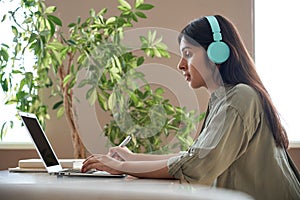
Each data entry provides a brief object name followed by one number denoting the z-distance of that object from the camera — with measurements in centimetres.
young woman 263
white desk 92
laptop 277
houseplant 414
